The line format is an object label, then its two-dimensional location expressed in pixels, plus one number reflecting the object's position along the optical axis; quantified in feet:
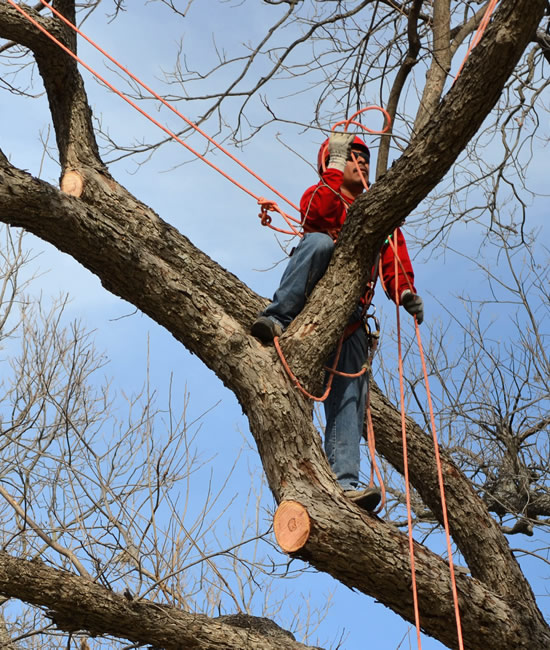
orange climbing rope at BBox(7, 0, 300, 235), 26.96
